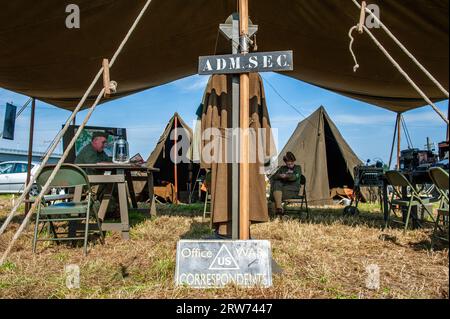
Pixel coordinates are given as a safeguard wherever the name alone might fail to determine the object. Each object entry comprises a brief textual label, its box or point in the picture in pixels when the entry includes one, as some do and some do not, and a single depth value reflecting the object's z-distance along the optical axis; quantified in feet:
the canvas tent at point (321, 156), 26.30
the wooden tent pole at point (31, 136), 18.51
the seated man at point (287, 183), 18.51
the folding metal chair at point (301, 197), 18.07
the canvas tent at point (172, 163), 28.30
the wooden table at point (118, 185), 11.80
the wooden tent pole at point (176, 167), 27.56
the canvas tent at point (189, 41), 10.45
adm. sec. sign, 6.78
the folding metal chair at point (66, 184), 9.90
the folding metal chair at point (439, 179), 8.47
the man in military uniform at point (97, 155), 15.65
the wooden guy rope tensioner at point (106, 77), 7.38
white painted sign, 6.37
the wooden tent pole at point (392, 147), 25.22
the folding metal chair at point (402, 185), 12.43
